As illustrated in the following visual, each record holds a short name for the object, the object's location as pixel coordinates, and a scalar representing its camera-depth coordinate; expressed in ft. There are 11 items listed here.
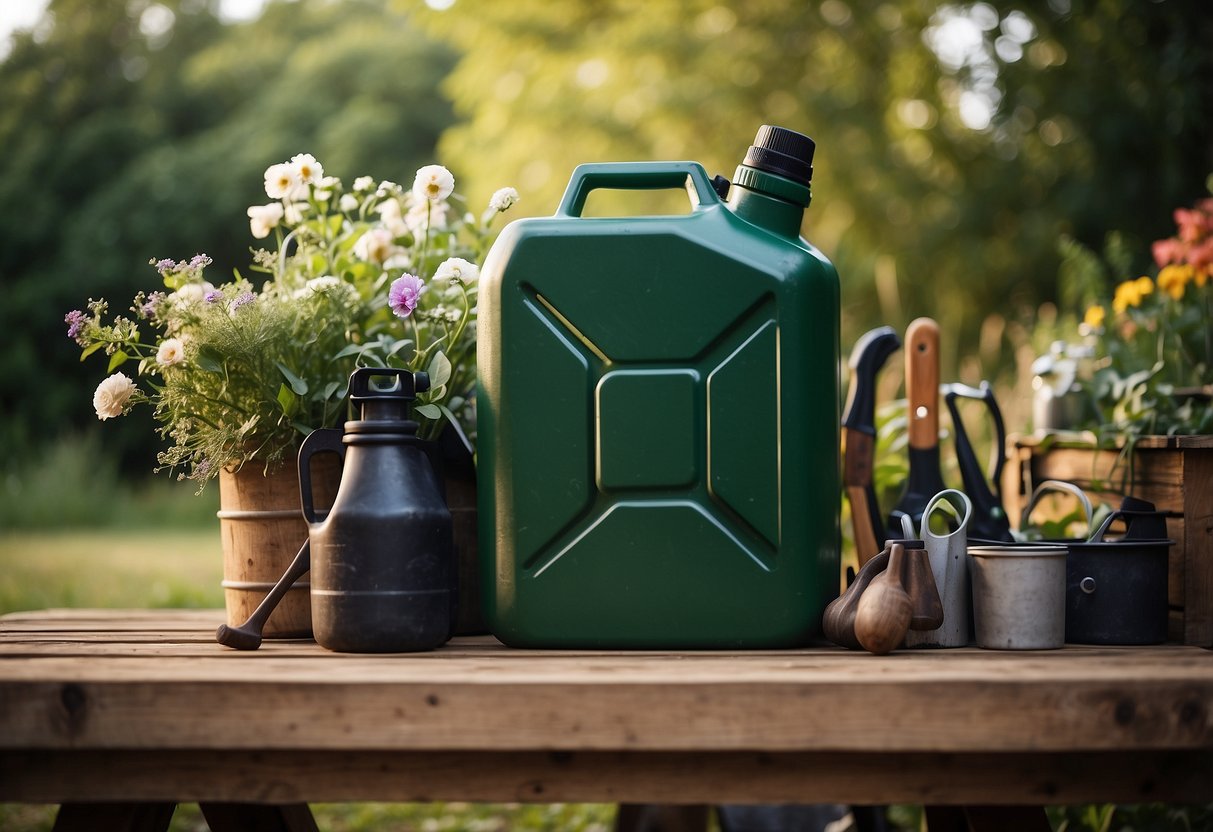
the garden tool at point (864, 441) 5.07
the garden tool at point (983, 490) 4.91
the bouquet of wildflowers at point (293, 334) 4.39
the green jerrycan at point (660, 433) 4.11
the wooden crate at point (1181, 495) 4.35
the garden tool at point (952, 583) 4.17
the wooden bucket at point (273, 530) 4.45
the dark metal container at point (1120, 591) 4.18
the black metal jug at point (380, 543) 3.99
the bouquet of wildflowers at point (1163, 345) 5.49
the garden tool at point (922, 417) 5.02
